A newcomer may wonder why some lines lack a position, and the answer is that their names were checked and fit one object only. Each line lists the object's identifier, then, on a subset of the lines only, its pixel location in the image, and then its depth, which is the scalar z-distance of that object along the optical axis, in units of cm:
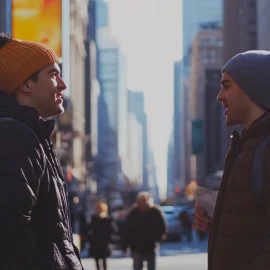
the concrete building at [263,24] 3700
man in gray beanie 385
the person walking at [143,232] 1329
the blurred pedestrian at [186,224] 4398
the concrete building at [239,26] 4829
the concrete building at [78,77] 7587
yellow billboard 2843
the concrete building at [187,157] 13900
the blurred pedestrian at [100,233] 1724
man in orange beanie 350
